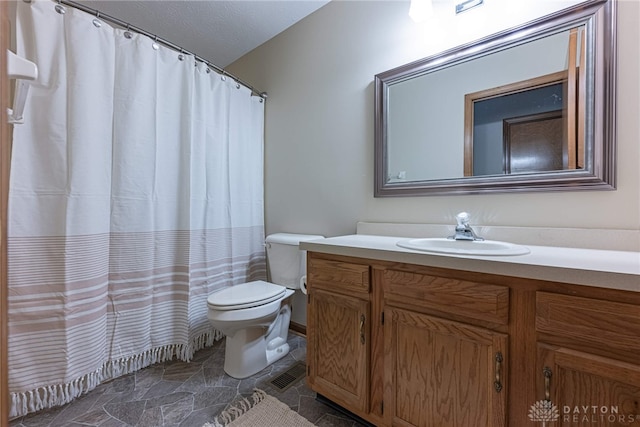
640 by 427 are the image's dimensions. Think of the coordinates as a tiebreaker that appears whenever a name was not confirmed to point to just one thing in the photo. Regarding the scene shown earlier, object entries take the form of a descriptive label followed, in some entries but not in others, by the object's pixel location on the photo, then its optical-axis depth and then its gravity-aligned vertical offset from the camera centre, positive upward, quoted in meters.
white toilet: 1.45 -0.56
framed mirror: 1.02 +0.47
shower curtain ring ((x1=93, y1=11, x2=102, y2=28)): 1.33 +0.97
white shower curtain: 1.20 +0.04
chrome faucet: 1.18 -0.08
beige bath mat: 1.20 -0.96
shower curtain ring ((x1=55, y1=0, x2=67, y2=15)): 1.23 +0.96
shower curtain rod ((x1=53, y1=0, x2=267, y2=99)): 1.26 +1.03
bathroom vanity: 0.66 -0.39
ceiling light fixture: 1.34 +1.04
